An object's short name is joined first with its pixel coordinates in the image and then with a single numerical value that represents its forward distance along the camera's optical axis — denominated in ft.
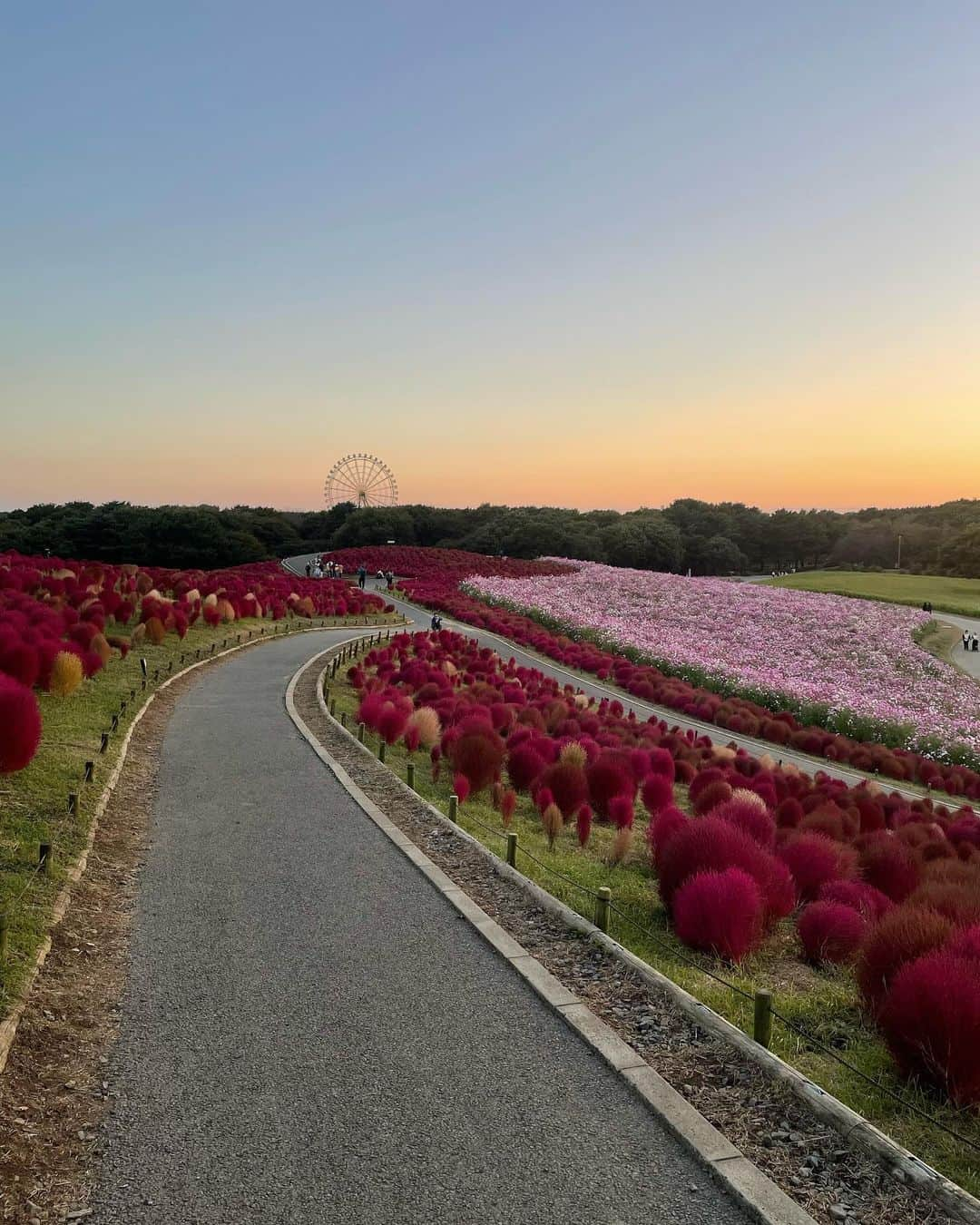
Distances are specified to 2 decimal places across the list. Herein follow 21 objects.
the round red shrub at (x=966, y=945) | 20.04
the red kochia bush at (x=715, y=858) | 27.73
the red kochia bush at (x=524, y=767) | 47.44
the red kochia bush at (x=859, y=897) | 28.22
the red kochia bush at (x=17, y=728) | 32.86
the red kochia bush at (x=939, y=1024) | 17.78
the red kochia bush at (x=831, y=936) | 26.21
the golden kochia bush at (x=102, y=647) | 59.43
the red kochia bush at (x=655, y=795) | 45.91
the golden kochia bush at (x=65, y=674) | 50.03
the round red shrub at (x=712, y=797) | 42.01
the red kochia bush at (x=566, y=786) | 42.52
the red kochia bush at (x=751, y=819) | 33.54
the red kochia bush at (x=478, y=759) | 46.73
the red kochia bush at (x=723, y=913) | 25.40
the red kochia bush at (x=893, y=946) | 21.38
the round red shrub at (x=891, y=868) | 32.73
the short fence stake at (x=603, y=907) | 25.88
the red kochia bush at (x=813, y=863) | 31.35
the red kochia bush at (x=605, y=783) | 44.86
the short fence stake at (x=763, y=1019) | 19.19
